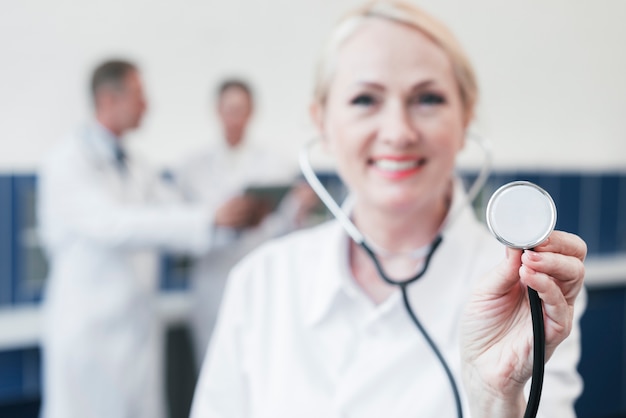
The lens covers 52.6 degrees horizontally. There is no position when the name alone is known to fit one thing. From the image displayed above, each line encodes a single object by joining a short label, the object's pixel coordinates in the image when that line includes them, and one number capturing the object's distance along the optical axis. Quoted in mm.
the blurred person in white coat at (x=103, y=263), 1756
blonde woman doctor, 727
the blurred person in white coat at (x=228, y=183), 2129
